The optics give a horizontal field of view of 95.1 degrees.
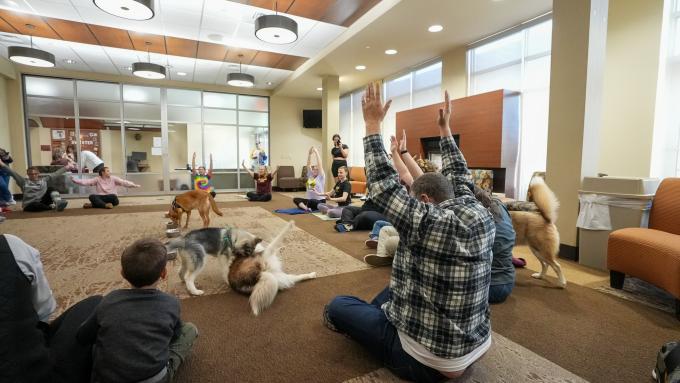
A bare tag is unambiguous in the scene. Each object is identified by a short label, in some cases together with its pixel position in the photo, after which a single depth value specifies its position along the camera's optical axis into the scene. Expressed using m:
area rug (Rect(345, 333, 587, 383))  1.41
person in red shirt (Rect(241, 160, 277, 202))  7.96
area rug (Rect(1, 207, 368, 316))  2.45
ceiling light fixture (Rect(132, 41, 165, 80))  7.04
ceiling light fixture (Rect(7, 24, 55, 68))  6.07
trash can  2.79
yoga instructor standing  6.09
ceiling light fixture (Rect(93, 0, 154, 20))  4.04
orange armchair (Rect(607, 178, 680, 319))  2.06
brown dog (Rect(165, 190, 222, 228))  4.10
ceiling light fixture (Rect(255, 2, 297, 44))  4.76
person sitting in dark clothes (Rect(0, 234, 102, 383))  0.93
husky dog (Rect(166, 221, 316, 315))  2.25
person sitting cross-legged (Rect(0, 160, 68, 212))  5.92
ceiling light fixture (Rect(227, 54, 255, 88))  8.09
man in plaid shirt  1.08
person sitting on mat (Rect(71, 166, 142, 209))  6.47
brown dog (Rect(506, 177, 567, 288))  2.51
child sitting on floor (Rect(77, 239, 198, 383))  1.06
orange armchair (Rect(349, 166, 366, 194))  8.91
